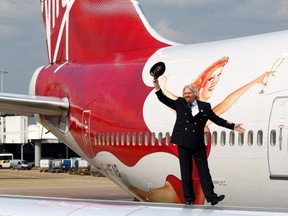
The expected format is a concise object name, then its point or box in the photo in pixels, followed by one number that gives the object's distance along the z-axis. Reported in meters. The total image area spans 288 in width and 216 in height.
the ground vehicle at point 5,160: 75.25
